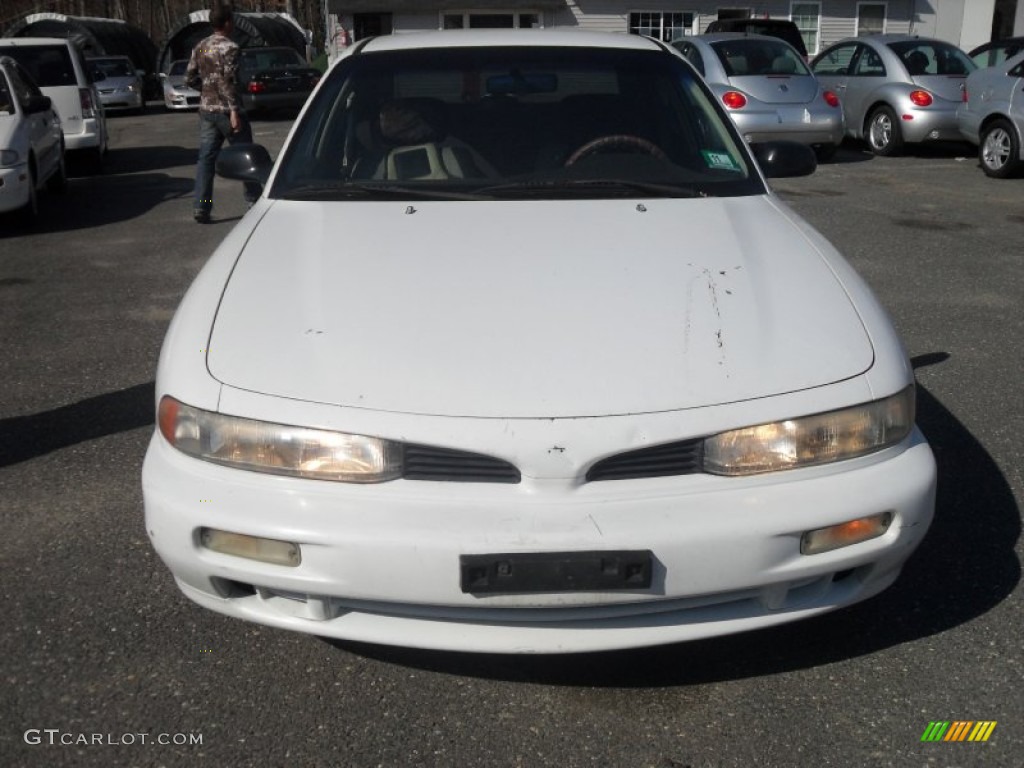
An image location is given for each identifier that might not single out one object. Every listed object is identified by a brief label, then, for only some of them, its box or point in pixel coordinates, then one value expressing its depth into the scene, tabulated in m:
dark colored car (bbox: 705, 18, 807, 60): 16.28
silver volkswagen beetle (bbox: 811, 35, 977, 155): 13.15
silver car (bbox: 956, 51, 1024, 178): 11.21
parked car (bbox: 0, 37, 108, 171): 12.89
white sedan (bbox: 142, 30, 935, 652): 2.33
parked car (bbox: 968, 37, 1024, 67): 14.23
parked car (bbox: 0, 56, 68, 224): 9.16
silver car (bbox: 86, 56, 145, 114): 25.31
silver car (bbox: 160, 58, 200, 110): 25.78
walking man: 9.47
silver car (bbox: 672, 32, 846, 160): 12.30
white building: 26.84
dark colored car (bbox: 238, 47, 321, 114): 21.89
